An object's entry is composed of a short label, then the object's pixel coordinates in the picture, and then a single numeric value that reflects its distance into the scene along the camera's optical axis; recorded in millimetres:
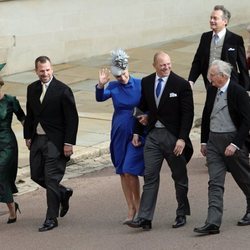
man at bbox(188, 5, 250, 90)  21203
